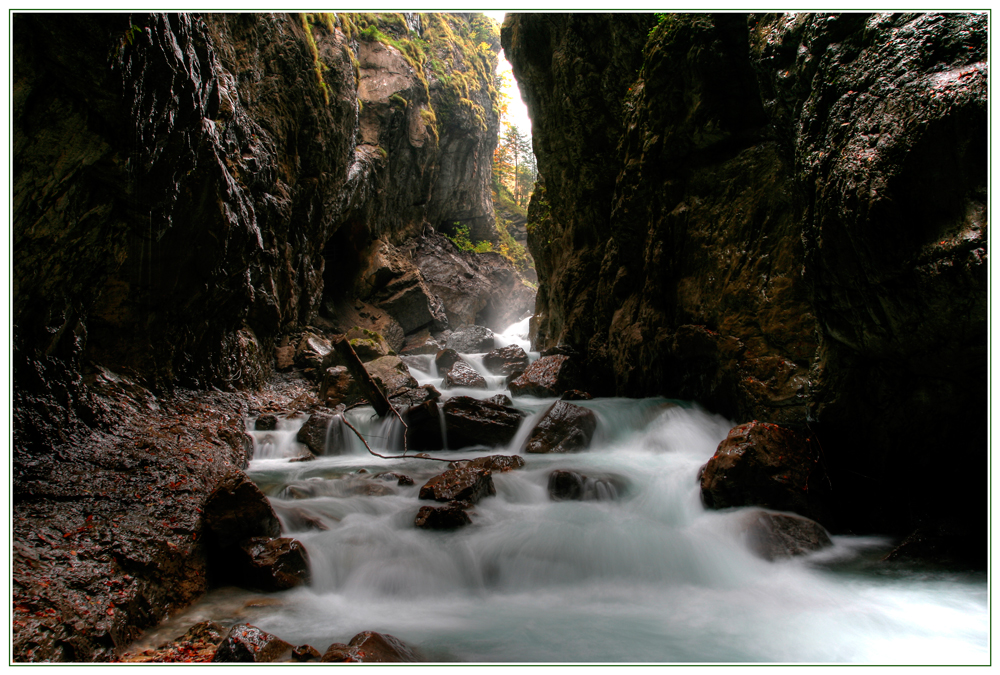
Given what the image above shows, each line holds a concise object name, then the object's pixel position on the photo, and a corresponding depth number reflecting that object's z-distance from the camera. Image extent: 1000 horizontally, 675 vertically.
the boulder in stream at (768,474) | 4.06
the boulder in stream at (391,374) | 10.71
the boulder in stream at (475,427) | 7.37
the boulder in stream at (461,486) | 4.76
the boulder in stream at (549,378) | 9.74
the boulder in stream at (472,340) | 18.52
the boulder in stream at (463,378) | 12.19
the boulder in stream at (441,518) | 4.25
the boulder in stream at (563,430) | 6.81
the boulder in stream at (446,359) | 15.03
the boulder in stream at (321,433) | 7.23
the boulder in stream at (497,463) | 5.61
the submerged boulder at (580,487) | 4.99
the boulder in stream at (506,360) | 13.87
